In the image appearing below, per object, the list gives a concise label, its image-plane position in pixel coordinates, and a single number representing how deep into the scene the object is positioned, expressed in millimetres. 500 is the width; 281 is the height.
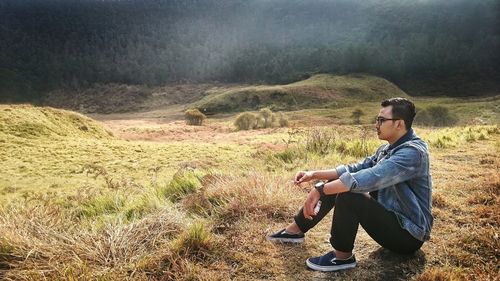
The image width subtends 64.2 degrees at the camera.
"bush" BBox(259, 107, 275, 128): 47844
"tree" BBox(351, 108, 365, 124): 51631
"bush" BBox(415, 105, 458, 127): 45594
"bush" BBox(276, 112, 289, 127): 47719
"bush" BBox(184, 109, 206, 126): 57825
